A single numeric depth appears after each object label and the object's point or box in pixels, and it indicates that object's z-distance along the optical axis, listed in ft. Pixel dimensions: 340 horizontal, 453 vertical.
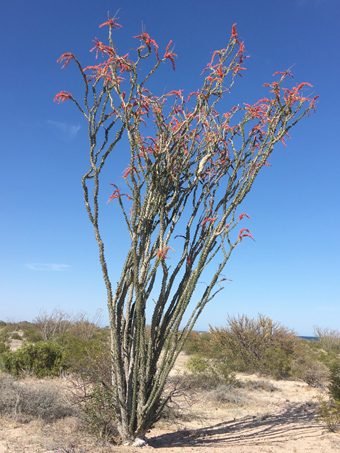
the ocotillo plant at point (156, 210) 13.96
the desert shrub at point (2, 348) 36.65
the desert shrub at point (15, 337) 72.42
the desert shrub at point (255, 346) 40.32
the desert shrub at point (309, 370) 34.69
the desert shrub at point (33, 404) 18.06
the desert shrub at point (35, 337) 64.70
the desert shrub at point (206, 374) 30.17
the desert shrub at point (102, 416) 14.53
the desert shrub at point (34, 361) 27.07
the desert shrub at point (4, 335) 58.93
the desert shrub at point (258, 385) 32.80
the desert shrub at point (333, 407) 18.70
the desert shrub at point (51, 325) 59.68
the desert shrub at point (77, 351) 27.27
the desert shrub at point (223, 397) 26.89
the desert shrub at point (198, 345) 46.59
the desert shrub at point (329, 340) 66.49
